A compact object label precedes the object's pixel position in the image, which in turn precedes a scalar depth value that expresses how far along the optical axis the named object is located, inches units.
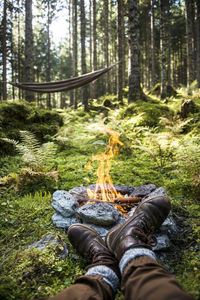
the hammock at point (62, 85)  191.3
